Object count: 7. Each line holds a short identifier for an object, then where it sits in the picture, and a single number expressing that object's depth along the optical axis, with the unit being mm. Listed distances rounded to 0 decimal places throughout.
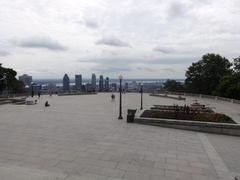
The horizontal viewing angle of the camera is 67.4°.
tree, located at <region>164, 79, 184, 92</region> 56410
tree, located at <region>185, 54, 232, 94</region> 34800
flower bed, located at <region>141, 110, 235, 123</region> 10971
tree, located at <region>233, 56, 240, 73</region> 33594
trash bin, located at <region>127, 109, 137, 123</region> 11434
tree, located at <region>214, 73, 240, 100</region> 26537
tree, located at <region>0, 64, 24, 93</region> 33234
